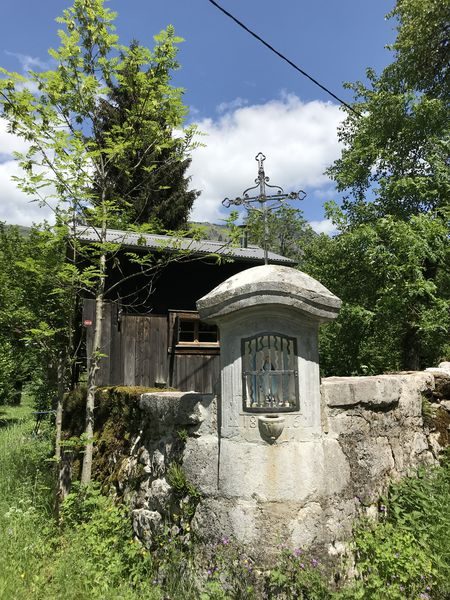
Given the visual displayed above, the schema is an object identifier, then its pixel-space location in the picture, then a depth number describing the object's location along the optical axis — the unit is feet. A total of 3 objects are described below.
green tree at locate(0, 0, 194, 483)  15.02
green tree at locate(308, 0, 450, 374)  26.40
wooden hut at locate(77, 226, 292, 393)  25.17
